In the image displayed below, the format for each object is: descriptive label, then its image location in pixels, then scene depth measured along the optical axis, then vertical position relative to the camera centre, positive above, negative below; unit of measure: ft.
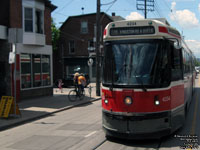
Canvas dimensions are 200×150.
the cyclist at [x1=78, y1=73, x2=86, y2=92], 55.57 -1.71
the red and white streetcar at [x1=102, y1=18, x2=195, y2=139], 20.65 -0.60
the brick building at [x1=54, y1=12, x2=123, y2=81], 134.10 +16.05
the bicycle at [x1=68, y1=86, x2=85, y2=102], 54.58 -4.41
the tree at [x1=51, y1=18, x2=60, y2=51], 140.28 +20.16
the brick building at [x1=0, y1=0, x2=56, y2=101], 51.93 +5.71
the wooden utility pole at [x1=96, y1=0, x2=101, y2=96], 63.10 +7.82
